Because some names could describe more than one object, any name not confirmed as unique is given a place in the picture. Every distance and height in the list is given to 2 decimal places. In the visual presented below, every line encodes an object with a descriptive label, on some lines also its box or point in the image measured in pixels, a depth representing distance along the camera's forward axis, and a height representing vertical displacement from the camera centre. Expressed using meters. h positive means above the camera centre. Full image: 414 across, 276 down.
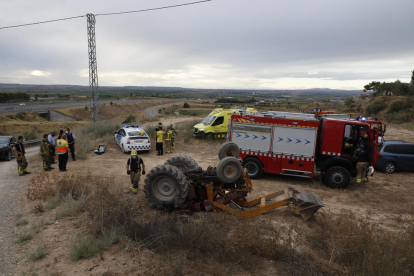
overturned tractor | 6.91 -2.58
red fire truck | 9.99 -1.77
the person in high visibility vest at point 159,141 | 15.23 -2.76
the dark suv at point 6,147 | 14.00 -3.18
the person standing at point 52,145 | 11.98 -2.52
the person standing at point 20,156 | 10.38 -2.66
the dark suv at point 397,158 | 12.55 -2.64
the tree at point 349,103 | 41.16 -0.56
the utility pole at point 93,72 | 23.41 +1.64
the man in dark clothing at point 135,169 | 8.52 -2.47
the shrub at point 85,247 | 4.85 -2.89
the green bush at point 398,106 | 30.90 -0.53
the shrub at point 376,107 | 33.78 -0.81
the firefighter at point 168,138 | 16.22 -2.75
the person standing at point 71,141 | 12.79 -2.50
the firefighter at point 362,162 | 10.01 -2.33
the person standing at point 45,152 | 11.08 -2.63
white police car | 15.59 -2.85
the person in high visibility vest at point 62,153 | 10.93 -2.61
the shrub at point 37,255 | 4.84 -3.00
